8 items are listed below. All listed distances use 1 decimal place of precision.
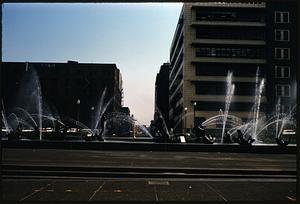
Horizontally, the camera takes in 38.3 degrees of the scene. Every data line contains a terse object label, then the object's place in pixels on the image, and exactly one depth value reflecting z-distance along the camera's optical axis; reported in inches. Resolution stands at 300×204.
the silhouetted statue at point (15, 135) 1392.7
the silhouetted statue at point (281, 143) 1272.6
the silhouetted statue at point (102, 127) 1472.3
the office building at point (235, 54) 3339.1
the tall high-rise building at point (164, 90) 5723.4
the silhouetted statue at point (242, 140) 1307.9
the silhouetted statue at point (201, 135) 1444.4
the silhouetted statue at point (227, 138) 1574.9
